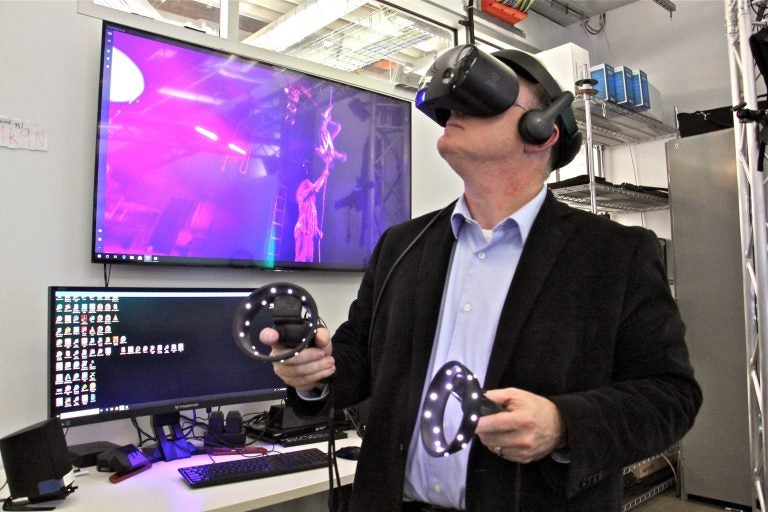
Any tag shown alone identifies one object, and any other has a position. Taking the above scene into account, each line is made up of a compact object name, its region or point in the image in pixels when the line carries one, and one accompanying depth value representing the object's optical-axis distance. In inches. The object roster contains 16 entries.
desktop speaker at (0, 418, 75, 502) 54.3
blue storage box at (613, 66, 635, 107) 145.9
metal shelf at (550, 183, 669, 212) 135.1
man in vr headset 31.5
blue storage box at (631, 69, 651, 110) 148.6
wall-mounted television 76.9
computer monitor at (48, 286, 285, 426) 64.0
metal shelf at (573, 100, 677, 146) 147.8
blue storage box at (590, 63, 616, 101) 143.2
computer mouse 72.9
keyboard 61.1
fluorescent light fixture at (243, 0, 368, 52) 115.4
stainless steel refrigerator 128.0
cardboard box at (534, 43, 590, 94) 140.7
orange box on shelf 139.3
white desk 54.9
